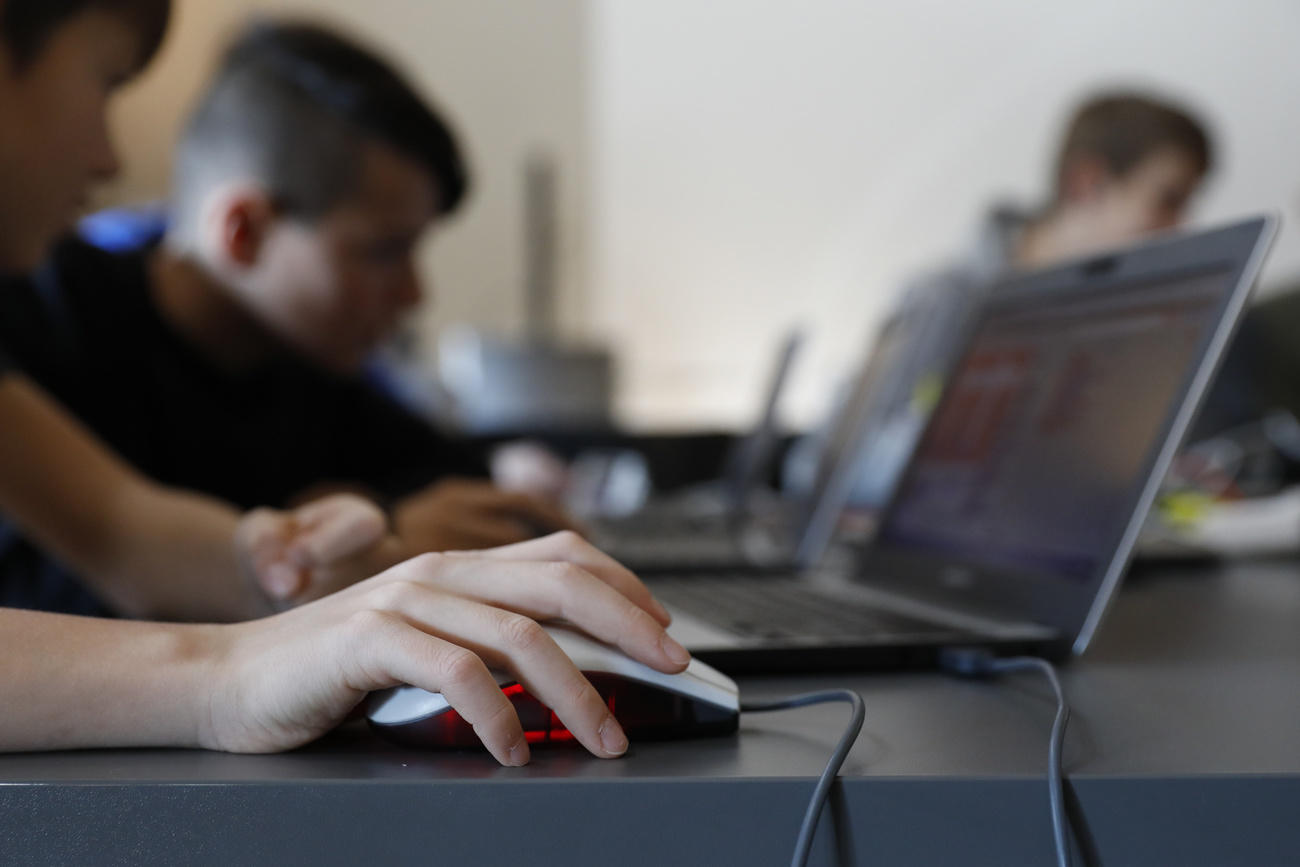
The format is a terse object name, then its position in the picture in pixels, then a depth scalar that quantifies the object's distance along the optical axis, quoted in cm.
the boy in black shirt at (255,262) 147
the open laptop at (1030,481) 59
